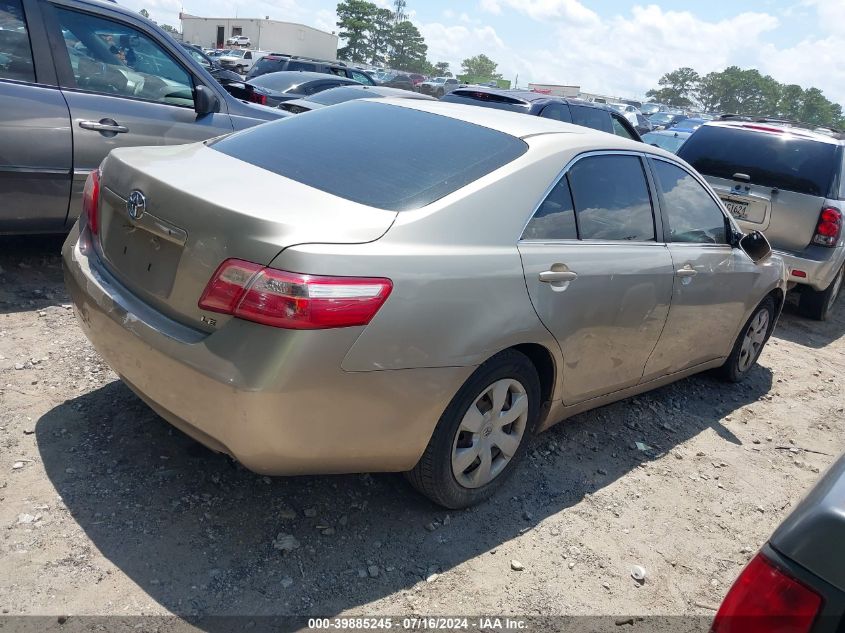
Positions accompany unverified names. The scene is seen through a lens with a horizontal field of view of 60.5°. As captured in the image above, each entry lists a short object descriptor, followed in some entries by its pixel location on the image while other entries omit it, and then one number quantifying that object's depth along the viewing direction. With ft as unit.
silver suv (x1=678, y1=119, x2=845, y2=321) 21.98
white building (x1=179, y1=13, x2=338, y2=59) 209.26
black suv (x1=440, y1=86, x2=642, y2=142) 29.73
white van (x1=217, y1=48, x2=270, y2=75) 120.50
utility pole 362.66
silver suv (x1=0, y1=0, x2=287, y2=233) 14.32
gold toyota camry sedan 7.77
